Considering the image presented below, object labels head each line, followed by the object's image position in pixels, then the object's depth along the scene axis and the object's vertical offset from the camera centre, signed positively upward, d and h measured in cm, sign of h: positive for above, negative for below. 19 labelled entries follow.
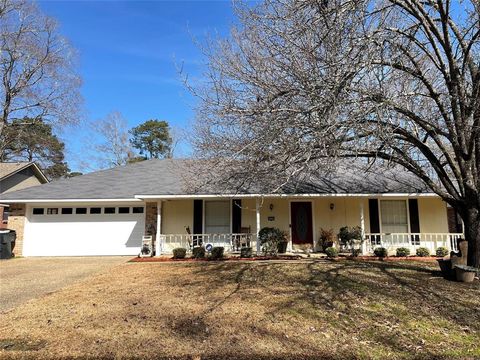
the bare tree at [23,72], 2362 +1027
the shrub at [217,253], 1375 -87
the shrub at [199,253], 1405 -88
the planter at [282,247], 1435 -70
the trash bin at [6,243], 1543 -53
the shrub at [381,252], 1364 -86
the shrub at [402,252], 1399 -88
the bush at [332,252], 1355 -85
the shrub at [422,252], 1398 -88
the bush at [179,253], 1392 -87
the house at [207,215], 1516 +57
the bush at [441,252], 1405 -89
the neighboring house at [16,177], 2612 +389
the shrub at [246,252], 1400 -86
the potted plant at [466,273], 876 -104
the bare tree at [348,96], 726 +282
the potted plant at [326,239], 1505 -42
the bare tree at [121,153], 3900 +784
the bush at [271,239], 1396 -39
